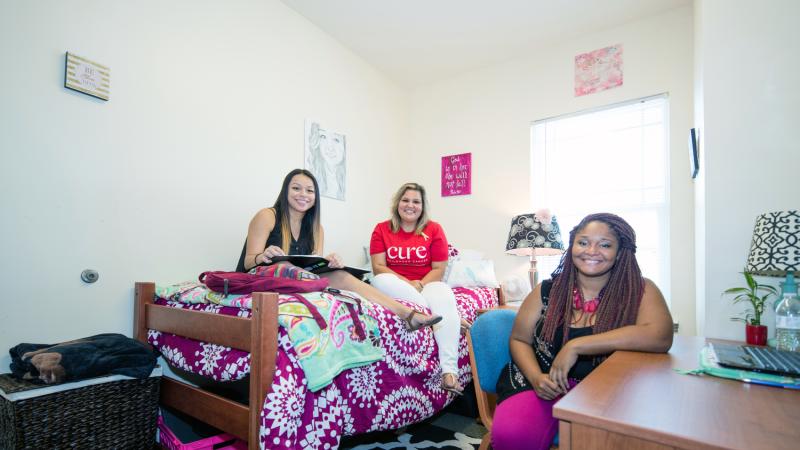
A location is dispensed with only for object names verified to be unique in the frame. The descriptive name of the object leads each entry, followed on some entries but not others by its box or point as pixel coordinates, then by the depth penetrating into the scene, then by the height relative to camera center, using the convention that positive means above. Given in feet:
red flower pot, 4.61 -1.01
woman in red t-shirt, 8.75 -0.14
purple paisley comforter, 4.26 -1.82
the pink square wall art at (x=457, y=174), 12.28 +1.84
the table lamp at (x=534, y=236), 9.75 +0.05
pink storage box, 4.76 -2.41
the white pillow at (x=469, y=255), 11.14 -0.46
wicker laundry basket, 4.32 -2.02
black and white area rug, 5.97 -2.95
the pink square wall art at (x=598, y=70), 10.13 +4.12
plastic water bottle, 4.11 -0.79
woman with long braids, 3.48 -0.78
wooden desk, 1.76 -0.82
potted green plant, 4.63 -0.74
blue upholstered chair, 4.26 -1.19
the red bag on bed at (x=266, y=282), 5.16 -0.59
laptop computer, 2.59 -0.79
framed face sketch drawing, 9.80 +1.86
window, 9.63 +1.70
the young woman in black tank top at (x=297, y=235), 6.25 +0.00
